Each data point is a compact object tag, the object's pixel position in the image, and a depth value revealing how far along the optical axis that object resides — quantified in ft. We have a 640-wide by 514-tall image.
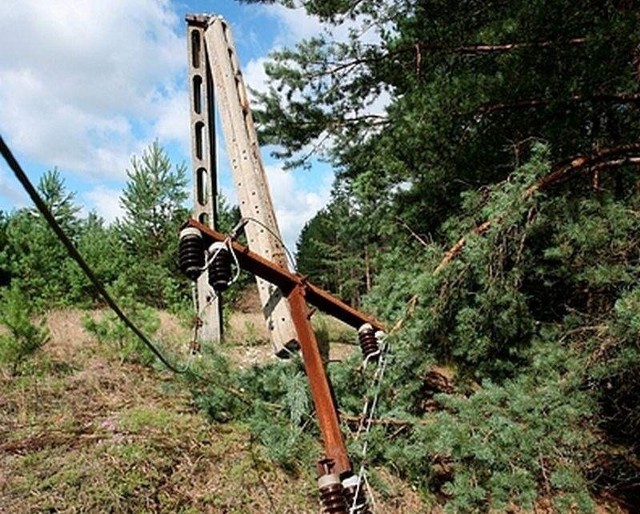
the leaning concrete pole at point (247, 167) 11.10
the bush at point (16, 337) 10.41
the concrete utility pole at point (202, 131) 14.73
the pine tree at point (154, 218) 33.81
